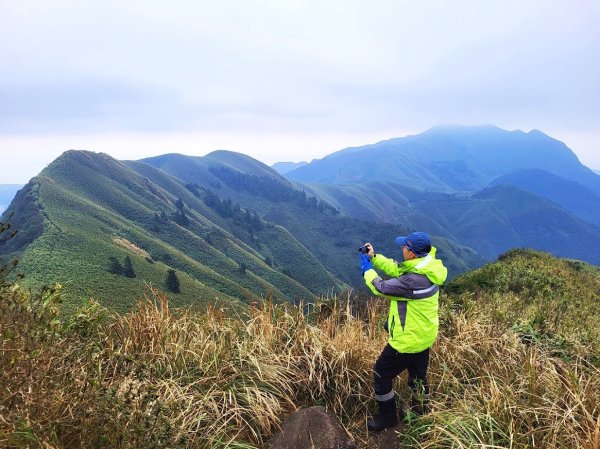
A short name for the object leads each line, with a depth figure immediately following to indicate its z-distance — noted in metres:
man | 4.24
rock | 3.76
